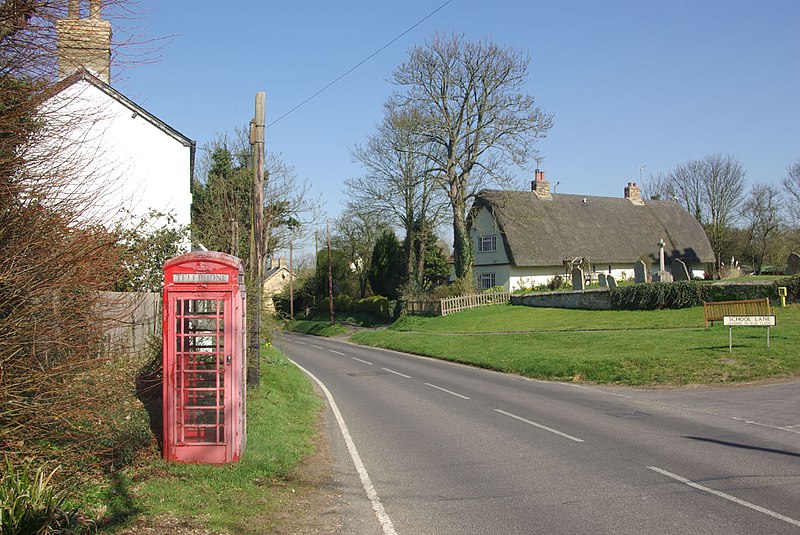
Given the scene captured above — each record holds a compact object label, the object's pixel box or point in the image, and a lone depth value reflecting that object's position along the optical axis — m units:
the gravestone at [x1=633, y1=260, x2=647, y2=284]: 40.59
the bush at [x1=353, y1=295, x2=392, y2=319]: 52.56
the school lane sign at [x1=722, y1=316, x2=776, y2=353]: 19.34
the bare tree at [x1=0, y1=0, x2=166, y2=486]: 6.21
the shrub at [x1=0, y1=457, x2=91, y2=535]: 5.35
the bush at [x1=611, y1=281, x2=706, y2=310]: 32.53
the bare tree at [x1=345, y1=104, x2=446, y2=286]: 47.12
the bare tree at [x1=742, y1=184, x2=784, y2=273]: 71.31
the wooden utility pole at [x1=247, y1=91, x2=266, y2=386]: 14.23
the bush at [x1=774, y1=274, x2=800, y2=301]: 29.09
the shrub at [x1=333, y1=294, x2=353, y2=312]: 61.59
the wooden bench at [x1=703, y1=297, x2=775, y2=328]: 22.42
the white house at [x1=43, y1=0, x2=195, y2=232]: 22.54
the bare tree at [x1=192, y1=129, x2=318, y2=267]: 25.59
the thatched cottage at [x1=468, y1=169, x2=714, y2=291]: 54.62
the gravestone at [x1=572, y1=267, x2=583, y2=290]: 42.69
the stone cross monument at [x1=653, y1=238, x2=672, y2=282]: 39.72
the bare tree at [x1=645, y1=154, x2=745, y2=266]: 73.12
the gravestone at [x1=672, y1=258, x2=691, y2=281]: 40.20
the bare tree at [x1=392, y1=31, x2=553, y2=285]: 44.81
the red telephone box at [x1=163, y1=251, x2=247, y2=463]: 8.96
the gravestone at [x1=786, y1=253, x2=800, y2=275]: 35.69
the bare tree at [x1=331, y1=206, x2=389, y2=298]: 67.00
